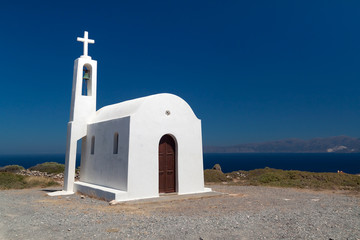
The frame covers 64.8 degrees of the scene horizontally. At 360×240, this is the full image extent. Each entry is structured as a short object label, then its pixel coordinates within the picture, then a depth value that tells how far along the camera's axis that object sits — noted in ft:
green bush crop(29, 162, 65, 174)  90.48
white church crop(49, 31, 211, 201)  37.58
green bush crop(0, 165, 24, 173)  91.45
